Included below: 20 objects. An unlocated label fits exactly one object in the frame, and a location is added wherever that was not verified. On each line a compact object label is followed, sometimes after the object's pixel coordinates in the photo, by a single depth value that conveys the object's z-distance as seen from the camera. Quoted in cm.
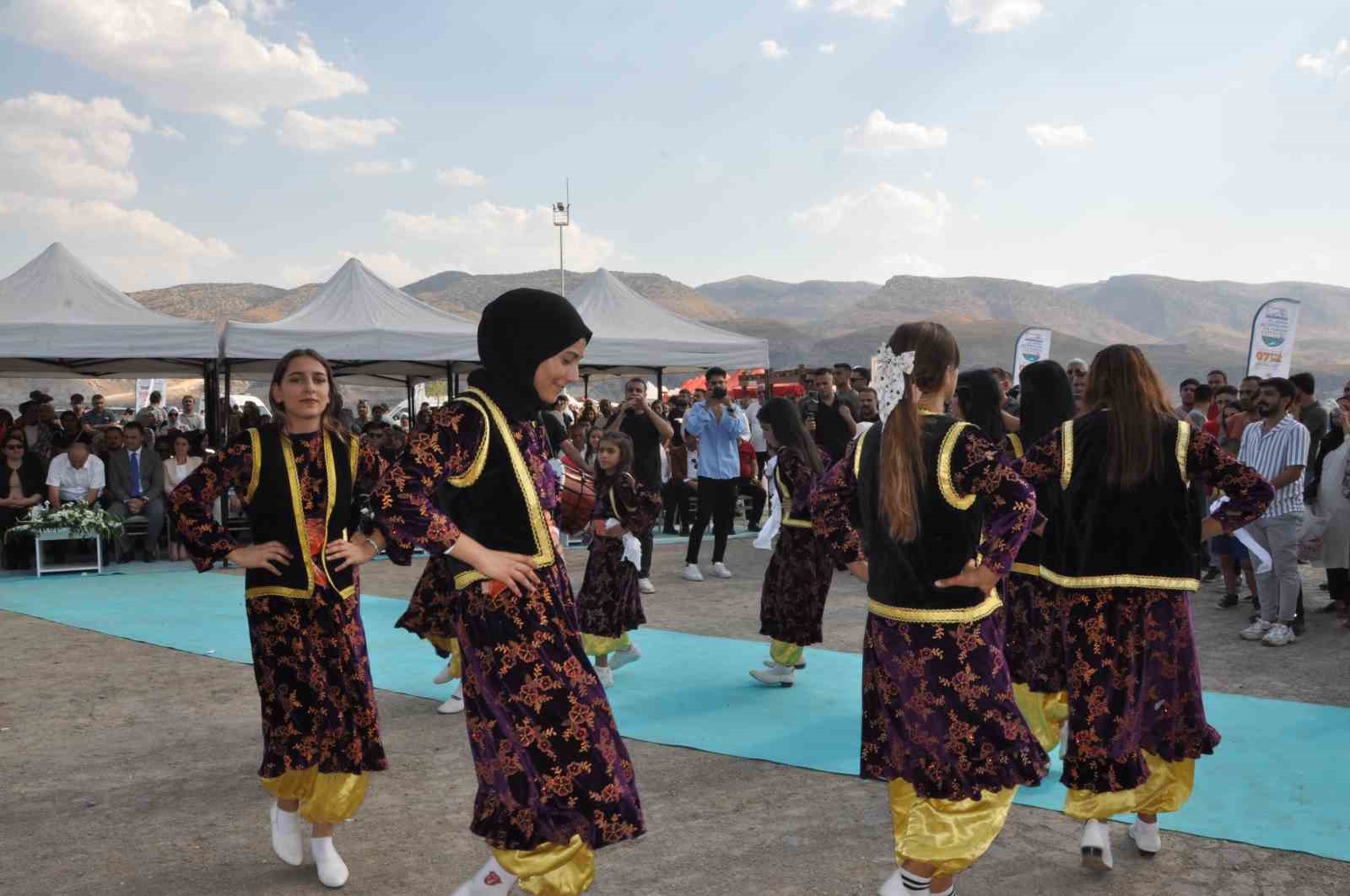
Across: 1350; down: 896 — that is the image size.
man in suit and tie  1201
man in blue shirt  1085
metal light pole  3519
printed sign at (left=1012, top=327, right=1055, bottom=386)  1856
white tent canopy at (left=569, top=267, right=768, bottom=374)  1450
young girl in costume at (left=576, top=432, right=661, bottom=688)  627
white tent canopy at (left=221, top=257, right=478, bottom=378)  1238
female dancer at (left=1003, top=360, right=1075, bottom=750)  466
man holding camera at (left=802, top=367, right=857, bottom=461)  842
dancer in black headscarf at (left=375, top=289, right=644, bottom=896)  267
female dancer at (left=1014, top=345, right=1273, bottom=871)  371
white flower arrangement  1113
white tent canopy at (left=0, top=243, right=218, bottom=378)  1177
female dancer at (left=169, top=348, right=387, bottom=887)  365
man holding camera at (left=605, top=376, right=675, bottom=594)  989
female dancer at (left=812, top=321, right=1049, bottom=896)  308
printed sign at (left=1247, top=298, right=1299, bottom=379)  1425
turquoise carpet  417
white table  1114
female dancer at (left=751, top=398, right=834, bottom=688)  612
